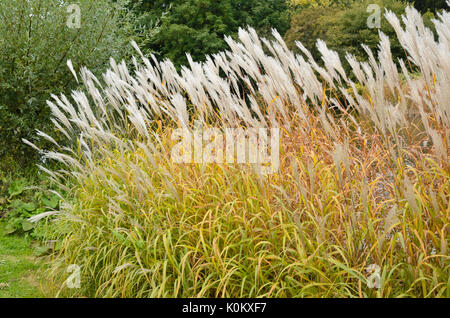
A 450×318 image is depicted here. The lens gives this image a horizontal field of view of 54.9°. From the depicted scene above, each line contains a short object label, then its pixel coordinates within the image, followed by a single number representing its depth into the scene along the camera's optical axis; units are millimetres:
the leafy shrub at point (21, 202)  5109
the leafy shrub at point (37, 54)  6020
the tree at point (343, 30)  14109
